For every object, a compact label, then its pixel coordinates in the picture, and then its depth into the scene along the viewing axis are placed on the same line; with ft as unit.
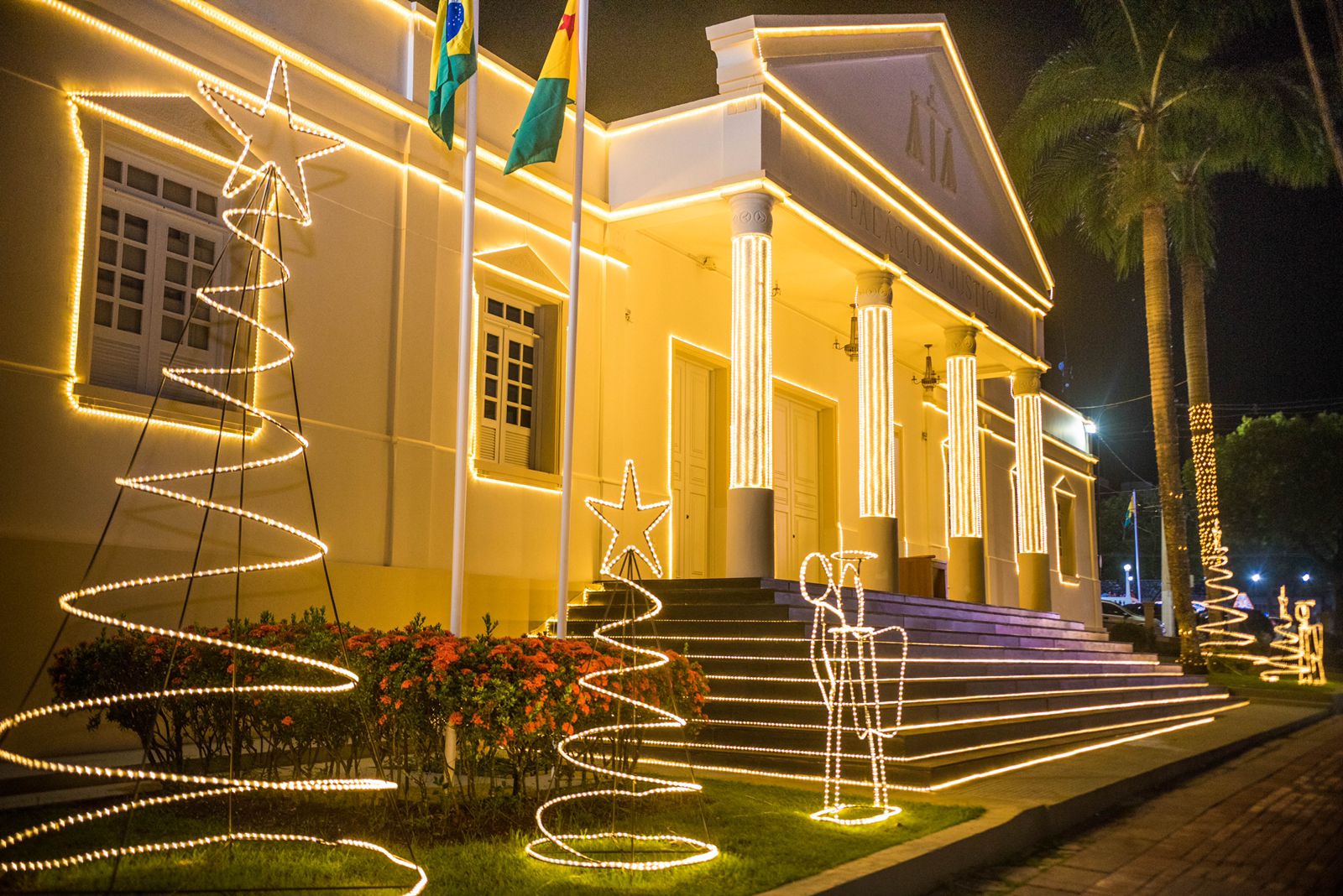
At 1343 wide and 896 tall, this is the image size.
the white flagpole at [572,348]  29.89
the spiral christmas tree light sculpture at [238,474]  15.30
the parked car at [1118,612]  129.80
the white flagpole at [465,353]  28.27
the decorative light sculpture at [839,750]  22.85
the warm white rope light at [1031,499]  65.82
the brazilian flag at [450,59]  29.60
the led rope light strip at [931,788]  28.99
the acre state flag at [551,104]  31.99
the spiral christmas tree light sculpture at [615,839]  18.95
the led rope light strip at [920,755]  30.50
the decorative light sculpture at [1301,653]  79.05
